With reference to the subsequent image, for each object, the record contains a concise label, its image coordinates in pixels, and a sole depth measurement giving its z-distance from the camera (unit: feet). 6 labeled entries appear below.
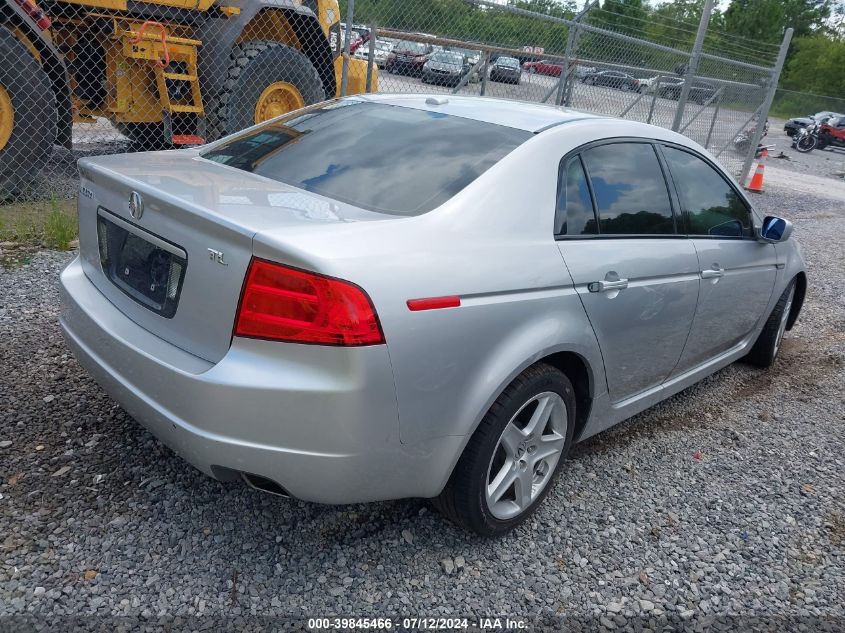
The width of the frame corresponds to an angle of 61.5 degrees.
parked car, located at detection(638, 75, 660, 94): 35.65
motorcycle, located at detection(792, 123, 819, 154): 91.81
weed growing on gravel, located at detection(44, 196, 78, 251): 17.28
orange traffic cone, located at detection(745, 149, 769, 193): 46.76
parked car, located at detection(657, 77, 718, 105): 37.24
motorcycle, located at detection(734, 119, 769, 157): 47.43
